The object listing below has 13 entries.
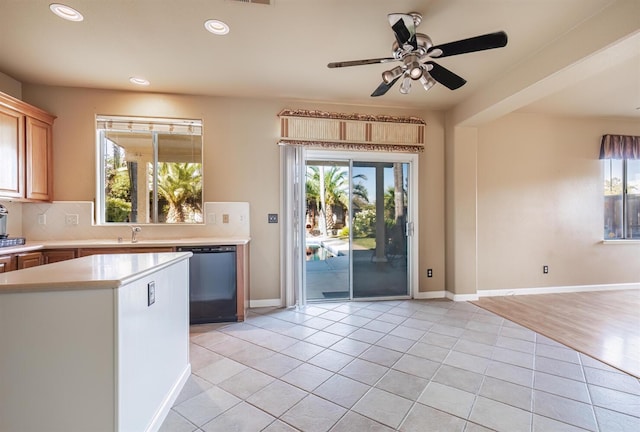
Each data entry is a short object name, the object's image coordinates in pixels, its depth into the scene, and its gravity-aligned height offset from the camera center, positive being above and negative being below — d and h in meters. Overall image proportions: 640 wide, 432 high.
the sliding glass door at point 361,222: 4.05 -0.11
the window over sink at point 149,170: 3.59 +0.61
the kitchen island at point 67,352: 1.19 -0.60
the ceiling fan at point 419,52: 1.89 +1.19
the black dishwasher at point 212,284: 3.15 -0.79
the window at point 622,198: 4.59 +0.26
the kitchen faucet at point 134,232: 3.31 -0.20
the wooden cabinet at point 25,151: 2.79 +0.70
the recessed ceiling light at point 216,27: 2.27 +1.57
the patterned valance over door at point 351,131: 3.76 +1.16
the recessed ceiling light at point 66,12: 2.11 +1.58
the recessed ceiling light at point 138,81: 3.20 +1.57
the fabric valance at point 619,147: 4.46 +1.07
